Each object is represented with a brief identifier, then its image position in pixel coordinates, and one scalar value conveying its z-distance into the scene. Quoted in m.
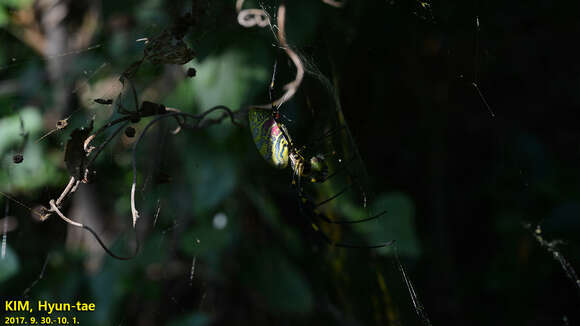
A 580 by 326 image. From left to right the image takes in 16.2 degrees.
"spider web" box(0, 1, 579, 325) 0.56
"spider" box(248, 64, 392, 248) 0.51
